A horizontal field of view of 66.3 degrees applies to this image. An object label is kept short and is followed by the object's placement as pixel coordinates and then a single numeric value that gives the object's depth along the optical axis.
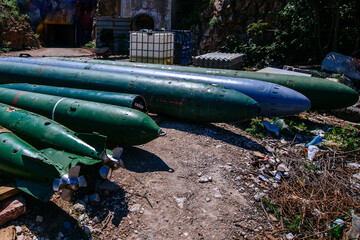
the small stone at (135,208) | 3.62
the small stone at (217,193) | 3.99
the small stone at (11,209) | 3.17
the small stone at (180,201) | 3.79
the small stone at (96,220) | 3.41
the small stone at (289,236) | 3.46
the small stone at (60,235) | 3.15
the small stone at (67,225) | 3.28
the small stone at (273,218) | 3.72
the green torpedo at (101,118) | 4.38
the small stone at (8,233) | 3.00
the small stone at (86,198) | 3.65
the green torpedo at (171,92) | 5.47
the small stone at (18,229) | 3.12
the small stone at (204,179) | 4.27
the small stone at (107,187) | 3.83
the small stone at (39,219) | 3.29
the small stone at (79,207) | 3.51
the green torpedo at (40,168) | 3.15
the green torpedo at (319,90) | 6.60
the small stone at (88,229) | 3.27
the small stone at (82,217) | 3.40
